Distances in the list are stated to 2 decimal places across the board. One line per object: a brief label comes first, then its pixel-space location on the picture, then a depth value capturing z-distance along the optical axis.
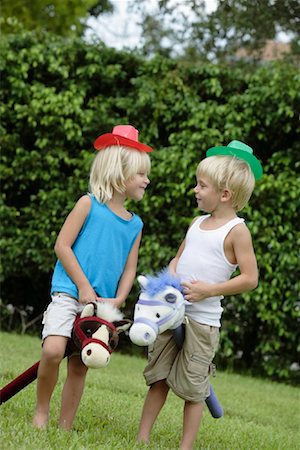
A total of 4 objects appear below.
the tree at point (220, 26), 18.85
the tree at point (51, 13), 27.15
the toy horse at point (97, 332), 6.04
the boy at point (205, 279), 6.41
